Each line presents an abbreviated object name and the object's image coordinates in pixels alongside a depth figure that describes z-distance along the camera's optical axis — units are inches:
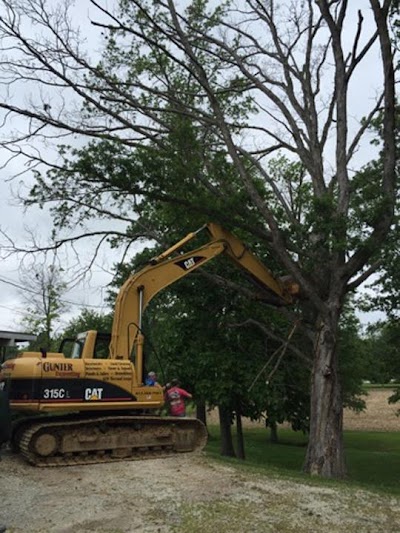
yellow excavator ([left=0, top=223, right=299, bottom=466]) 426.6
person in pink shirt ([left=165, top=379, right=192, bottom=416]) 554.3
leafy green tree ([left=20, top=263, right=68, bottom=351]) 1327.5
